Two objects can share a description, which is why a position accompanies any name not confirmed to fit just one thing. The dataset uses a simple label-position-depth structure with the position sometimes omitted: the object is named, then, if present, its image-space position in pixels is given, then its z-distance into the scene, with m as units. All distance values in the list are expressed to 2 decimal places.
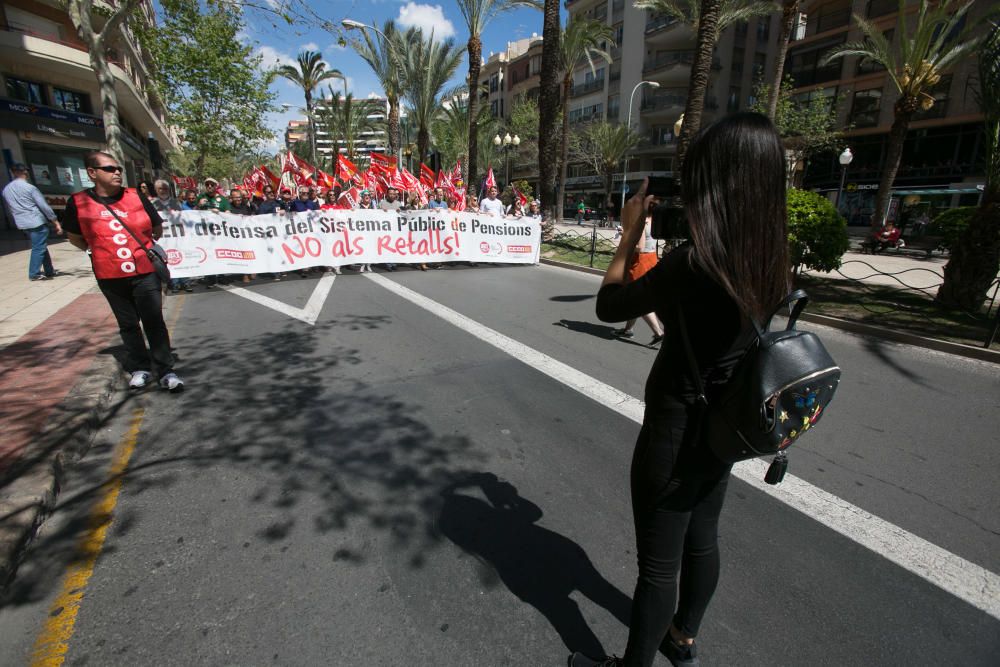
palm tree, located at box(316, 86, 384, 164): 40.72
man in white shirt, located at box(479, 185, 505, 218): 13.73
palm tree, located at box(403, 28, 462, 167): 26.38
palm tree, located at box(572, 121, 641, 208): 39.06
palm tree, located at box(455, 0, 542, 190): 20.70
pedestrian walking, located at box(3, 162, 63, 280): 8.57
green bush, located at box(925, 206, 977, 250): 10.45
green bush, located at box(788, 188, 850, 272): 9.05
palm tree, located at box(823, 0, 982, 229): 15.07
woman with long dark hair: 1.31
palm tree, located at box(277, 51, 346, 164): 34.09
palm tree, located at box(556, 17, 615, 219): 23.53
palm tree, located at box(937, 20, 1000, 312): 7.16
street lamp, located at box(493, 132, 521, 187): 31.72
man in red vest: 3.98
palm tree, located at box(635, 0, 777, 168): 11.01
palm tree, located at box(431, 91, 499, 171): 38.66
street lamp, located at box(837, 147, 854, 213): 22.33
